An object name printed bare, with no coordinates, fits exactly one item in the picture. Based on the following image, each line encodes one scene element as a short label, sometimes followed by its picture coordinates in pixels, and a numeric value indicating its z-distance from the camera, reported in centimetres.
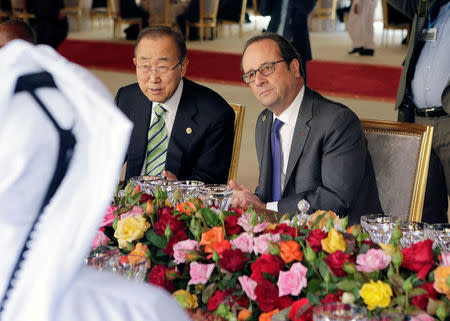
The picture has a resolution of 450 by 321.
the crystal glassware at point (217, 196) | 247
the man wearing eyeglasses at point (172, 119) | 361
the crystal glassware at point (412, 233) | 220
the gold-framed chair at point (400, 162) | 325
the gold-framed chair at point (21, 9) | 1548
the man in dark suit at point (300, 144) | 312
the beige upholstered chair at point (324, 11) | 1745
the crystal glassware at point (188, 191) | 254
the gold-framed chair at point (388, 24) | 1439
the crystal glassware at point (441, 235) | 212
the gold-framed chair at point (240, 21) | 1639
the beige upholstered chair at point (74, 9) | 1708
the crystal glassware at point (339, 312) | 141
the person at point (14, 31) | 452
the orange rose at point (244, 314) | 165
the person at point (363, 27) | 1344
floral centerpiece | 157
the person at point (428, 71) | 405
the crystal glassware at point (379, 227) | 220
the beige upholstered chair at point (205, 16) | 1570
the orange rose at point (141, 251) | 192
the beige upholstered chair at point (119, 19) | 1577
